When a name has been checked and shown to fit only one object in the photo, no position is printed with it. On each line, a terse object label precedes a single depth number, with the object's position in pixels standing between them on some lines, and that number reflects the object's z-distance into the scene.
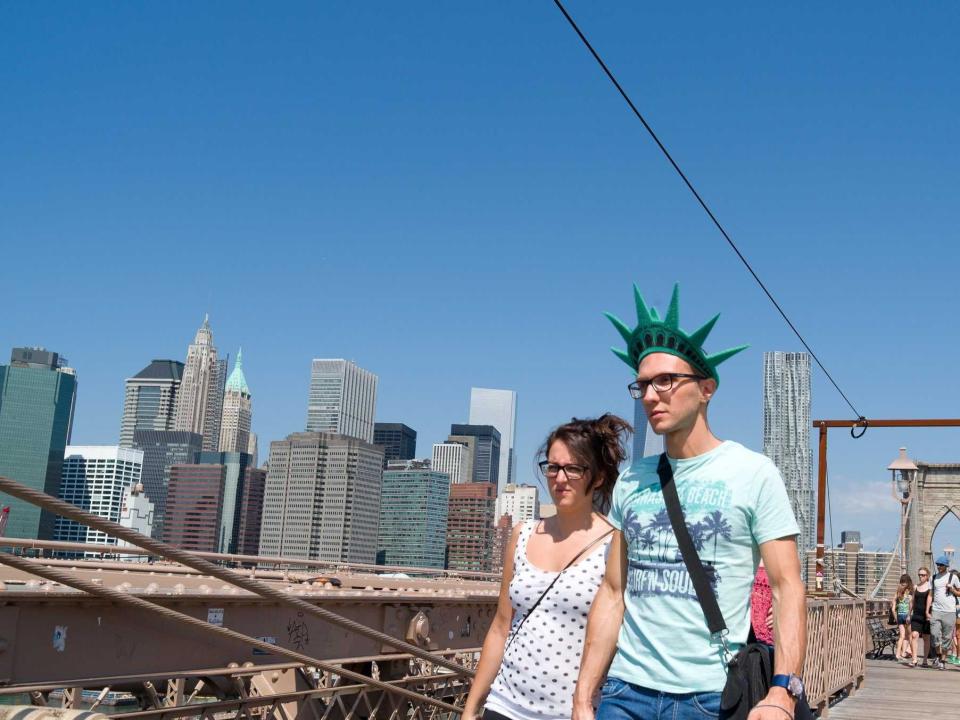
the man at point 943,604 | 14.69
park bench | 18.38
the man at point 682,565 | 3.14
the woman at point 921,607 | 15.09
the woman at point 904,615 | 17.28
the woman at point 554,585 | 4.04
